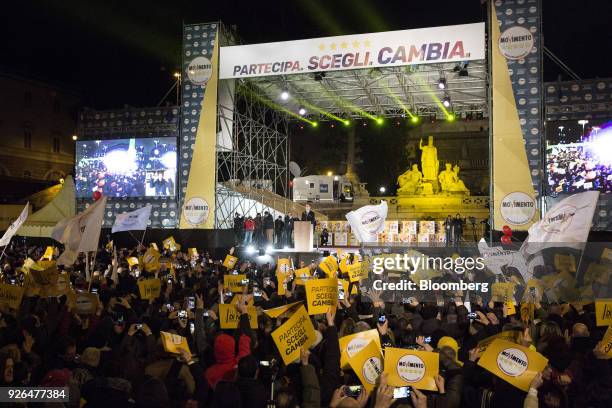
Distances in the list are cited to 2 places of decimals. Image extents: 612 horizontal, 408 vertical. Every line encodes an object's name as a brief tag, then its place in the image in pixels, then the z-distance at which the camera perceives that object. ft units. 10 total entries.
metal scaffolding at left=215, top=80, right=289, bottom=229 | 77.05
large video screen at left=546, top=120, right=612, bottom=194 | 63.00
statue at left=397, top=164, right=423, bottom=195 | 113.39
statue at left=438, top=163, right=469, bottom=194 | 111.04
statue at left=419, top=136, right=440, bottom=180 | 114.12
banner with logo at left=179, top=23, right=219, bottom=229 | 74.43
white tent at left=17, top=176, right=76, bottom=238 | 86.69
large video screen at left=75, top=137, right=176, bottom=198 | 79.30
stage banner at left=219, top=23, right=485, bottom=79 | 62.18
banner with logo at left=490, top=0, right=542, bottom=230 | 62.95
